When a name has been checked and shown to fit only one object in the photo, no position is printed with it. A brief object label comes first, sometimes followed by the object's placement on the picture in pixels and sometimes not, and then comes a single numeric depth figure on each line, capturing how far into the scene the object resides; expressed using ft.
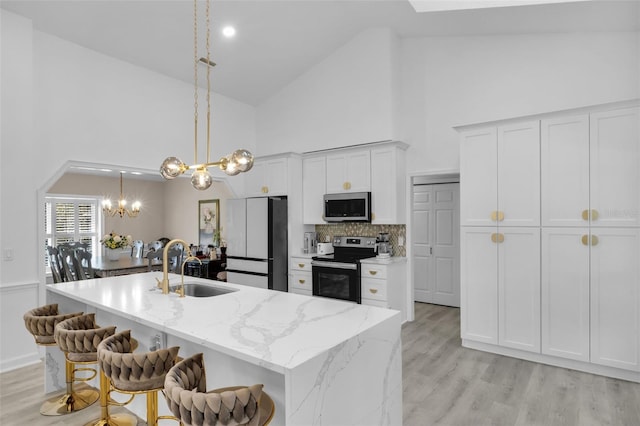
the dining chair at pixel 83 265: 16.96
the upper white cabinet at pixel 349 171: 15.96
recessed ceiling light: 13.94
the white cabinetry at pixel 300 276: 16.76
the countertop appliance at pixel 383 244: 16.14
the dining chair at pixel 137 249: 23.53
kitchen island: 4.85
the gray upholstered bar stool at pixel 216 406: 4.55
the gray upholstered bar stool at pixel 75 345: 7.43
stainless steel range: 15.01
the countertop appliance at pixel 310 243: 18.24
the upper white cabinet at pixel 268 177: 17.78
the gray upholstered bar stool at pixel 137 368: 6.10
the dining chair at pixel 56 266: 18.39
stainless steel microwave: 15.61
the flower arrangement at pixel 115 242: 19.86
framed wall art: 27.32
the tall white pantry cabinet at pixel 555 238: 10.15
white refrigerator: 16.63
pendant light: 8.11
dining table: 17.60
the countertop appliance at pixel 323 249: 17.42
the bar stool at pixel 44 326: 8.45
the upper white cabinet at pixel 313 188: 17.34
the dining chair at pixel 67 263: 17.31
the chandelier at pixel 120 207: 24.38
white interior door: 18.44
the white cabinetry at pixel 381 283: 14.60
